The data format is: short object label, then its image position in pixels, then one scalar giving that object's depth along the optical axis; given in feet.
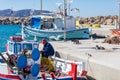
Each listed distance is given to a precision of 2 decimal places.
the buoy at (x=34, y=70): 26.15
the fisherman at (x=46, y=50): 32.18
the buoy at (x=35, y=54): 26.77
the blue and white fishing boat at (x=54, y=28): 75.11
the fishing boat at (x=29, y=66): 26.58
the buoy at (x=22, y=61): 25.86
